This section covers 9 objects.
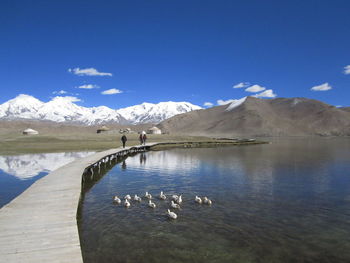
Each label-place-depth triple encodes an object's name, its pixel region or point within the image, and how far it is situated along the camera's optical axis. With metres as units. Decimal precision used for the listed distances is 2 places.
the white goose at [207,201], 15.59
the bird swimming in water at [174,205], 14.95
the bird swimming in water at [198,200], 15.86
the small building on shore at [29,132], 96.28
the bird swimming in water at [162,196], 16.66
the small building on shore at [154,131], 135.00
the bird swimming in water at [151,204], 15.18
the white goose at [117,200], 16.03
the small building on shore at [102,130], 119.99
